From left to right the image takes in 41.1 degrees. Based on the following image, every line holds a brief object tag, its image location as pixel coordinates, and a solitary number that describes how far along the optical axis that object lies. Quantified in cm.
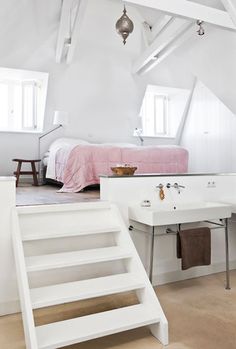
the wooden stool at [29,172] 547
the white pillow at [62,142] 538
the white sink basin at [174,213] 276
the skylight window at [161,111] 729
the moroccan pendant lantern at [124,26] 395
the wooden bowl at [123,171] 316
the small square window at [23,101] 613
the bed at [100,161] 443
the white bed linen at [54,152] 514
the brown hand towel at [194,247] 285
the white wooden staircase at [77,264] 202
